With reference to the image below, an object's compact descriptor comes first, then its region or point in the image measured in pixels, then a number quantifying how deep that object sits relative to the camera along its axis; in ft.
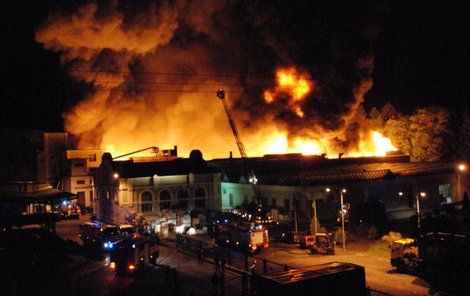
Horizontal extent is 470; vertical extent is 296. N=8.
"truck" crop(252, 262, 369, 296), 56.59
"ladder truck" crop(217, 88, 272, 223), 138.00
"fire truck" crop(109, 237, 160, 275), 84.28
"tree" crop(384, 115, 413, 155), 225.97
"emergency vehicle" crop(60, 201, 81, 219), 163.27
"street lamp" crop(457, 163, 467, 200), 166.86
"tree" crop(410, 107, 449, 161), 211.41
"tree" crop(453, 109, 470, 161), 210.38
